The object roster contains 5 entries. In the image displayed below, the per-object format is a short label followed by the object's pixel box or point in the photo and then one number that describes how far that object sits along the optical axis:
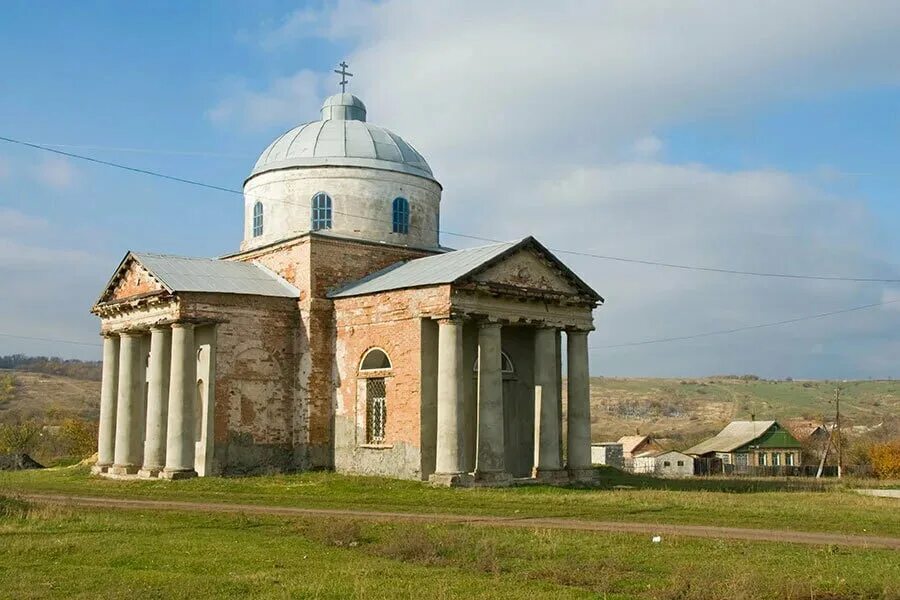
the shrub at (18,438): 54.86
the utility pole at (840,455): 49.51
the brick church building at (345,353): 27.83
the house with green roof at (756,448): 60.72
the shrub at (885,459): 49.91
